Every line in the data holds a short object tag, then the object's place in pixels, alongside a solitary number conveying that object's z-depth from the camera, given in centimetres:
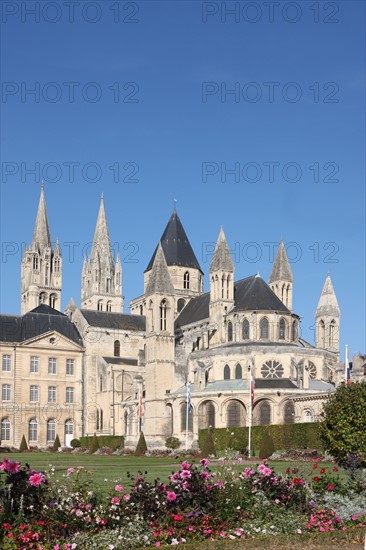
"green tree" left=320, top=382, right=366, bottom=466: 2723
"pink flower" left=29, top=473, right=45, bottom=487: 1461
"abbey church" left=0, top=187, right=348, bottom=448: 6906
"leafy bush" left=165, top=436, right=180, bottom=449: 6691
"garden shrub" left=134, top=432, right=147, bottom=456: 5750
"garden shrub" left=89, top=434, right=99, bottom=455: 6288
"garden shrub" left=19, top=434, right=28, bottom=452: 6706
